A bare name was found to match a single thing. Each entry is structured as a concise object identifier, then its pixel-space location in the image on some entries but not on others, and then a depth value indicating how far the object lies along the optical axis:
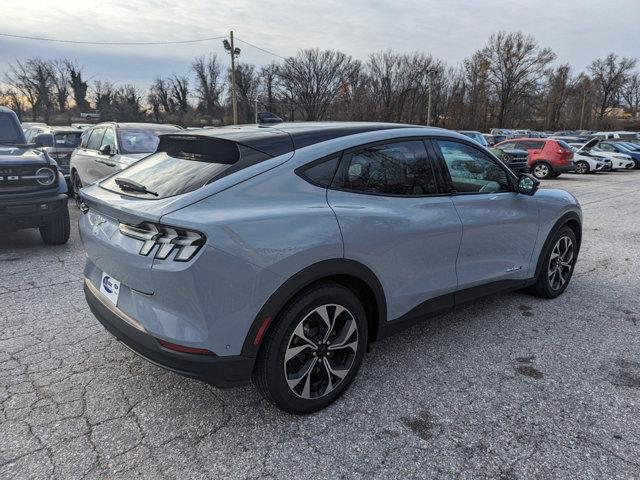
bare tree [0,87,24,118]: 57.62
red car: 18.36
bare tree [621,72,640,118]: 91.45
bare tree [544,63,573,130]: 79.61
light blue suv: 2.21
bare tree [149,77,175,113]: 72.09
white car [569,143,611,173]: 21.52
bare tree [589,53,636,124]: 84.81
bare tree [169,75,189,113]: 73.56
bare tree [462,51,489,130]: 70.25
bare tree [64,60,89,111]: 63.94
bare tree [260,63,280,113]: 71.38
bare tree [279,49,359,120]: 70.25
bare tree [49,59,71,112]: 62.44
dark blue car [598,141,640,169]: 24.33
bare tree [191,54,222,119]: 74.19
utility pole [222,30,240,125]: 33.34
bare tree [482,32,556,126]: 67.56
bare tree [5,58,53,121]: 59.38
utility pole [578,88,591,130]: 80.44
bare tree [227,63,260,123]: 71.62
